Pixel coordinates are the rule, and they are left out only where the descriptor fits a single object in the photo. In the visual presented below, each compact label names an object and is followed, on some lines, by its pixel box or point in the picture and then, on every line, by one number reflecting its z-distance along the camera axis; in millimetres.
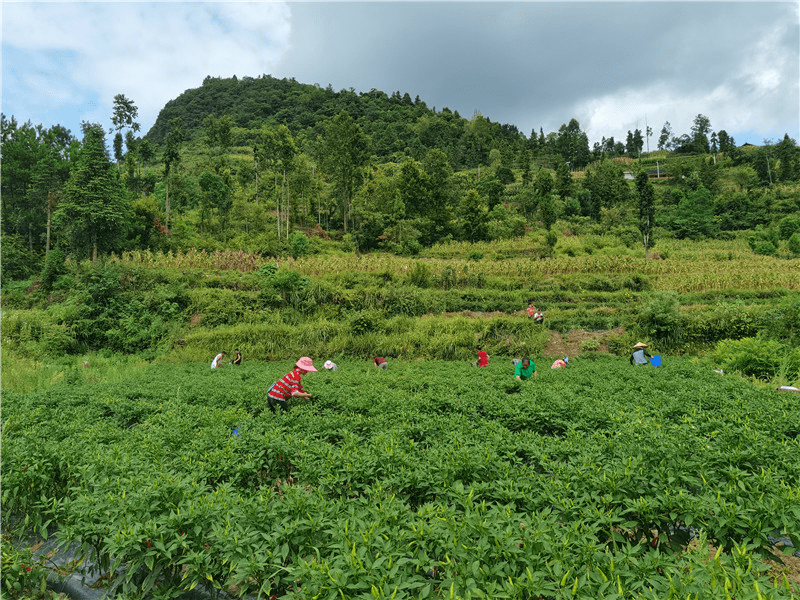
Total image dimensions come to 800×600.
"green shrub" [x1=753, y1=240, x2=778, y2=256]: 39278
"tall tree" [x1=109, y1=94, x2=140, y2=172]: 47688
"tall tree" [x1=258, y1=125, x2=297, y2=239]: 37531
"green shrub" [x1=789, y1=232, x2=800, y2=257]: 39125
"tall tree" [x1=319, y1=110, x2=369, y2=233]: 37250
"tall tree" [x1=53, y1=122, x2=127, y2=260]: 24844
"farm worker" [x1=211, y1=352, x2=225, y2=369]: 14873
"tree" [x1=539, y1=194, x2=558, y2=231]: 44094
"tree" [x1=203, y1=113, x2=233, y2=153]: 53094
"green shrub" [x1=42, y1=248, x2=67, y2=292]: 27000
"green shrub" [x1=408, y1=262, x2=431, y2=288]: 25938
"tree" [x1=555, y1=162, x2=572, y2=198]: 61219
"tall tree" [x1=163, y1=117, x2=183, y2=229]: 36125
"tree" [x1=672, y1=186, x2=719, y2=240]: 48791
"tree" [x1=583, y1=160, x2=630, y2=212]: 58956
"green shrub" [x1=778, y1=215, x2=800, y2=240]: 44125
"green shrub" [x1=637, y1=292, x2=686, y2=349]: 16594
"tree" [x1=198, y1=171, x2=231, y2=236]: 36812
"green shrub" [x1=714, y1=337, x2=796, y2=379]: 10595
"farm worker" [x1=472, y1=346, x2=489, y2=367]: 14133
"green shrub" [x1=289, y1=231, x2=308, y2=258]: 36375
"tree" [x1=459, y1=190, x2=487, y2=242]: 43562
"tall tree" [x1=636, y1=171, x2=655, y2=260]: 34531
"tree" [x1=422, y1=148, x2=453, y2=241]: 47125
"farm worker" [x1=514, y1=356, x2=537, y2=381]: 10719
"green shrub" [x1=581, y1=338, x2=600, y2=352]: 16812
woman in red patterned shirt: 8039
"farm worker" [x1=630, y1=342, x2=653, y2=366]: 12631
